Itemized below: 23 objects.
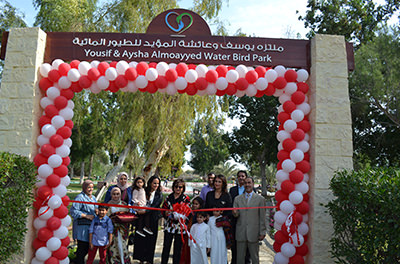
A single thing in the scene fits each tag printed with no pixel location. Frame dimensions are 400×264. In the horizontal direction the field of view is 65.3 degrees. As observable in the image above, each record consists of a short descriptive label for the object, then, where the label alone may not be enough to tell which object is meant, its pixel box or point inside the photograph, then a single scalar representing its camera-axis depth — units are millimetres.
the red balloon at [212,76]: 4898
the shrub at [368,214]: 3391
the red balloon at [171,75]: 4883
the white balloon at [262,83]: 4902
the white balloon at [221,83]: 4898
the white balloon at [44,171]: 4641
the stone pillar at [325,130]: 4602
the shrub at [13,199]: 3820
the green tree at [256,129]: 17156
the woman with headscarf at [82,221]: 4973
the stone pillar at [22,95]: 4781
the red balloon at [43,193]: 4691
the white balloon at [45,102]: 4938
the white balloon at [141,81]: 4855
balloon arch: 4676
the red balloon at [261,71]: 5010
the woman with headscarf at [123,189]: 5480
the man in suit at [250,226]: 4930
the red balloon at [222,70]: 5008
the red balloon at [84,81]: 4887
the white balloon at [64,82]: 4875
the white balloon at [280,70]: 5027
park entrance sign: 4695
